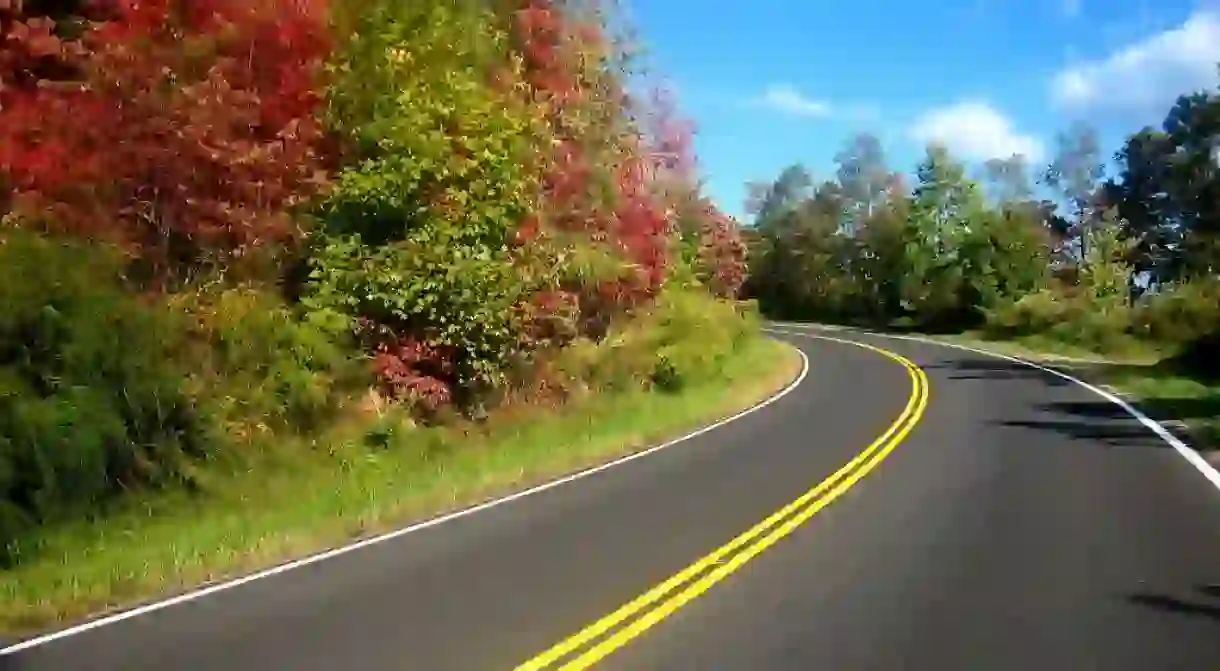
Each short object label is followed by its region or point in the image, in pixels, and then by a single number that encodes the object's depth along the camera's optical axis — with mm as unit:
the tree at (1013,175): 98250
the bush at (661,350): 29297
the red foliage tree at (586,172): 26219
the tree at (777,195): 116125
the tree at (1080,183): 94500
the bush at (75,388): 12305
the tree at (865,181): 110375
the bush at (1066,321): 59625
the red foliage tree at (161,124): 15070
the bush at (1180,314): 44375
